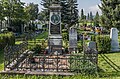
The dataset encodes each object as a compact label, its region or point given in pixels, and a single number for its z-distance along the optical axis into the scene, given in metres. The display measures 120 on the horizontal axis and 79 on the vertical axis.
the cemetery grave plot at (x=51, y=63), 4.98
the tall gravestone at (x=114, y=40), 9.50
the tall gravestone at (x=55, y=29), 8.95
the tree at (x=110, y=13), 17.43
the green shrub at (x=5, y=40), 9.51
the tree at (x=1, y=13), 17.76
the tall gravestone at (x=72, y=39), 9.37
